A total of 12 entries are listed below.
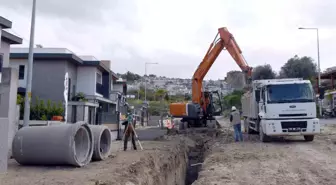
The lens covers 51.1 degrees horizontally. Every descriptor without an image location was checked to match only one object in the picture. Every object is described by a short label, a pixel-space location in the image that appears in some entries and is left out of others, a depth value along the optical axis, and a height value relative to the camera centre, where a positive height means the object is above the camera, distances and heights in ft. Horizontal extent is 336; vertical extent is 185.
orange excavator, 76.13 +1.67
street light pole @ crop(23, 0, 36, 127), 40.02 +4.44
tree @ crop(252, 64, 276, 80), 166.61 +19.24
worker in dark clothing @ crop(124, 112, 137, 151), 46.19 -2.22
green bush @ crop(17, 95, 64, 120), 54.80 -0.01
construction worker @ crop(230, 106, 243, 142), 58.85 -1.92
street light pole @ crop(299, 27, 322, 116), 124.67 +19.25
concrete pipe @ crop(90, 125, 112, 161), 36.40 -3.43
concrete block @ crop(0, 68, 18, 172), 34.09 +1.83
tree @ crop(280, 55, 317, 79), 190.08 +23.65
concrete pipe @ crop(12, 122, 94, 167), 30.09 -2.97
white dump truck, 52.75 +0.40
